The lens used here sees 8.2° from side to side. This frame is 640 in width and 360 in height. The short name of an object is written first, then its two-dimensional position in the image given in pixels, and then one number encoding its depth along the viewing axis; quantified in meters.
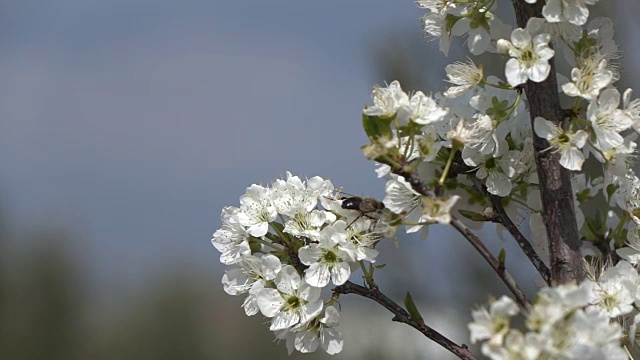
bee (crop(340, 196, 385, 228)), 1.49
